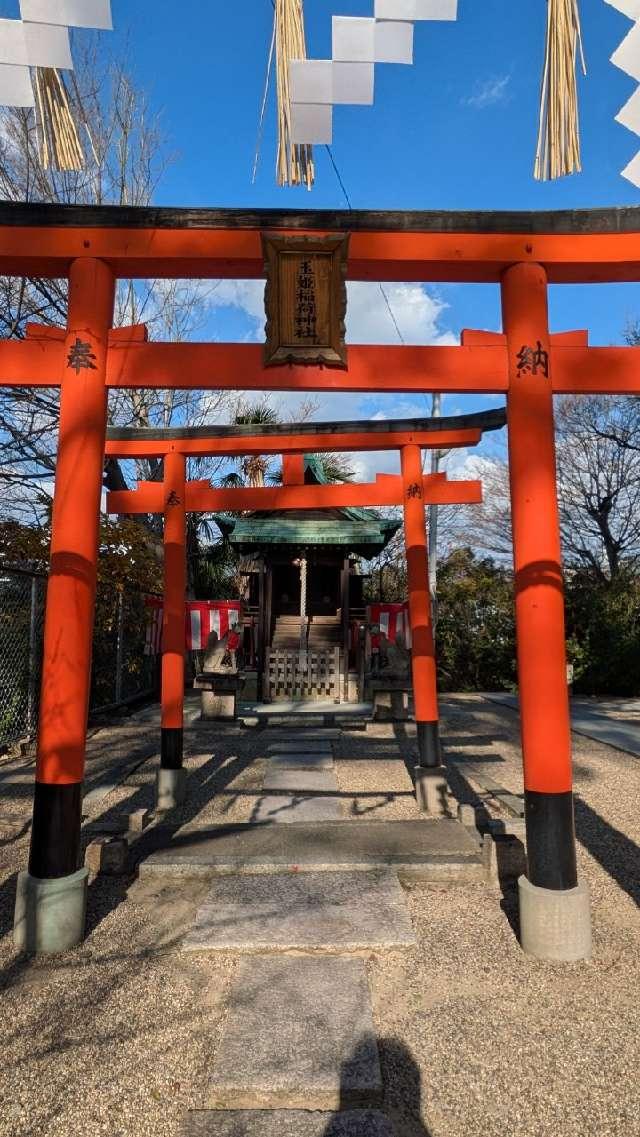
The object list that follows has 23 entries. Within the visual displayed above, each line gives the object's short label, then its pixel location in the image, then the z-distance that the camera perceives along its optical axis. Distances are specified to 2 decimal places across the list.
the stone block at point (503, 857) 4.05
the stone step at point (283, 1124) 1.98
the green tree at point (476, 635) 17.55
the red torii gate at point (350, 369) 3.33
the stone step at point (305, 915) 3.17
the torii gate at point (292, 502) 5.96
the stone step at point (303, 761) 7.52
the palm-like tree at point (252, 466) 18.53
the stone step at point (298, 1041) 2.13
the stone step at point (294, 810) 5.32
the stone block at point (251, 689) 13.34
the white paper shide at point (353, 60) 2.64
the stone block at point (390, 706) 10.77
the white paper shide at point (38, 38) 2.72
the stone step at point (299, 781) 6.35
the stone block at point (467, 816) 4.82
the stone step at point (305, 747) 8.45
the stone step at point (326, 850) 4.06
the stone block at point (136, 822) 4.73
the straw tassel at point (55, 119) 3.11
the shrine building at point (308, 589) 12.91
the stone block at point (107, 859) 4.11
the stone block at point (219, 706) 10.52
